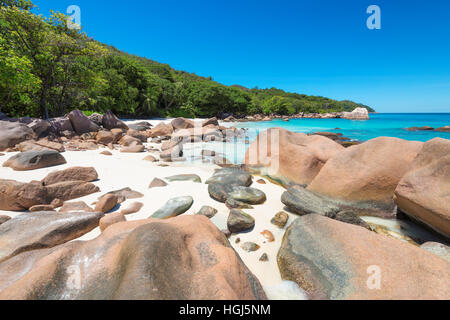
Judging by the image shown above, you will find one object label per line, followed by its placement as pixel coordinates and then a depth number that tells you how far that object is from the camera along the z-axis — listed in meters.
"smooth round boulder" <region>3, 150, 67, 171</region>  4.62
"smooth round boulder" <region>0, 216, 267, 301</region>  1.24
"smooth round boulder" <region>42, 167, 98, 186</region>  3.74
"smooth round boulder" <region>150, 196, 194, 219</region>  2.96
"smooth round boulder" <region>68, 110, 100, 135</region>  10.18
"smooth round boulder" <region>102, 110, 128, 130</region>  12.49
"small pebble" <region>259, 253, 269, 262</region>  2.24
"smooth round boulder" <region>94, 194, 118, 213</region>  3.00
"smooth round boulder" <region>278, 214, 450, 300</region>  1.59
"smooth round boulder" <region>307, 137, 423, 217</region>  3.49
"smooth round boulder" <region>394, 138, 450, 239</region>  2.50
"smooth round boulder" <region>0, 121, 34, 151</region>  6.75
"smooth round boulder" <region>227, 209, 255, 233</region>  2.73
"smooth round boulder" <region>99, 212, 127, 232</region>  2.53
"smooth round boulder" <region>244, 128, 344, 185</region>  4.80
